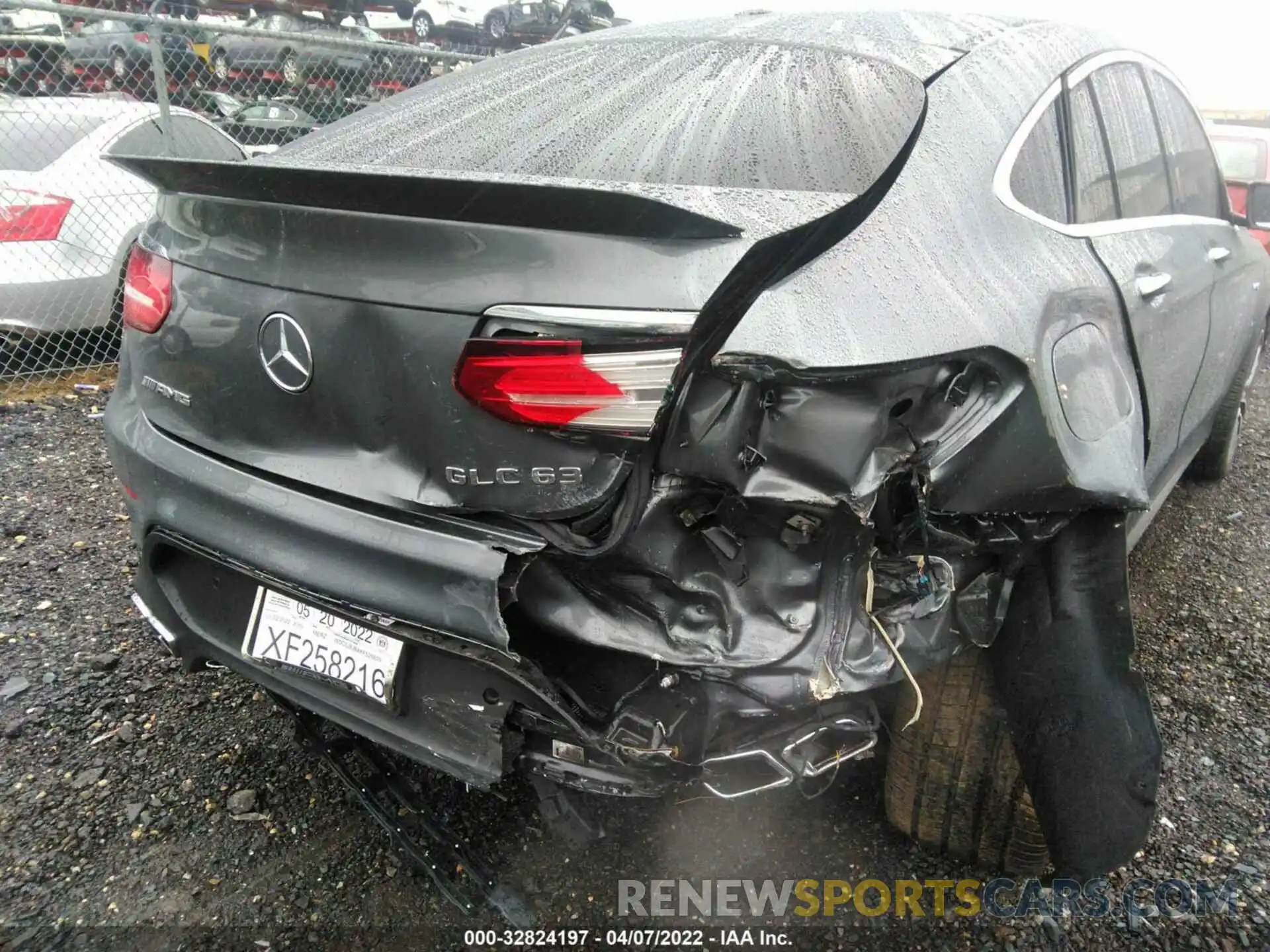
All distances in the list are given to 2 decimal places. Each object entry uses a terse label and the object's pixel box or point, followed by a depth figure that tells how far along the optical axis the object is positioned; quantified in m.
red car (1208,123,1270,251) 6.81
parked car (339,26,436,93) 6.56
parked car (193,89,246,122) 7.58
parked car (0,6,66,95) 6.04
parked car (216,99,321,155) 7.30
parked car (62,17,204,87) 6.96
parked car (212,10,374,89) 7.96
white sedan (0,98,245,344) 4.70
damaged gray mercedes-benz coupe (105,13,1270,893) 1.37
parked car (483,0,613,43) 14.88
